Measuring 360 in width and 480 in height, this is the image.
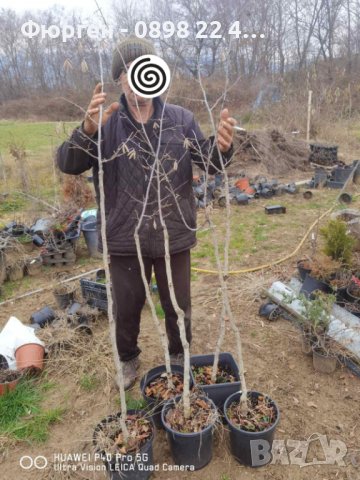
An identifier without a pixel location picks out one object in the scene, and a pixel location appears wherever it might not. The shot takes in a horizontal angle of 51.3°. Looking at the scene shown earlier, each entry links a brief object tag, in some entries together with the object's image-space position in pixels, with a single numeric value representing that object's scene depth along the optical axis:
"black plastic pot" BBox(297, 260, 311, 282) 3.79
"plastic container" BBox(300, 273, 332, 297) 3.51
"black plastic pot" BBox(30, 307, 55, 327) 3.49
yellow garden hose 4.48
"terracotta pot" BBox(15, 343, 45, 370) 2.81
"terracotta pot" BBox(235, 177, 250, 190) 7.97
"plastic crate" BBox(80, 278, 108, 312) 3.59
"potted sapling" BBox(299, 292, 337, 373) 2.74
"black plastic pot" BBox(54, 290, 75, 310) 3.80
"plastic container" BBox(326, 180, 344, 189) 8.16
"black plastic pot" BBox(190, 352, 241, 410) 2.21
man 2.06
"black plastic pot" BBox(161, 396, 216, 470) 1.94
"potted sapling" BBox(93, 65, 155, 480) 1.85
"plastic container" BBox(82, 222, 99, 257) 5.13
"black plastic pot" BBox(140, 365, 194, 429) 2.19
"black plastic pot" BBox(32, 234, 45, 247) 5.30
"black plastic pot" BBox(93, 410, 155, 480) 1.86
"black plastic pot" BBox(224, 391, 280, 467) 1.96
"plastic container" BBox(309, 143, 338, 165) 9.35
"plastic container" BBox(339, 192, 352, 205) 6.86
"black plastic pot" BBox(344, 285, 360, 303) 3.23
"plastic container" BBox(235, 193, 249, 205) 7.31
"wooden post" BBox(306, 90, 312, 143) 11.50
